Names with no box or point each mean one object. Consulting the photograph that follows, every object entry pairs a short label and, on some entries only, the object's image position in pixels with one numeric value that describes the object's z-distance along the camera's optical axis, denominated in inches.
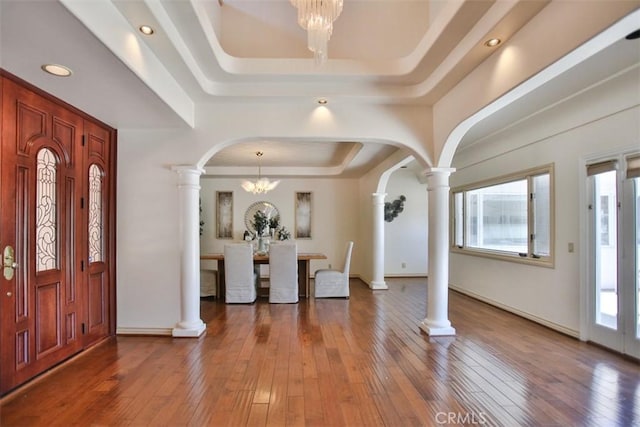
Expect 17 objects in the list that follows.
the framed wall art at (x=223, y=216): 309.0
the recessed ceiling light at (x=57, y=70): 87.1
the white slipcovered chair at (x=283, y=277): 209.0
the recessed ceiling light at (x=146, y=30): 87.6
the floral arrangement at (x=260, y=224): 250.8
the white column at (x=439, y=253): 147.1
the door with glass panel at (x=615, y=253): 120.8
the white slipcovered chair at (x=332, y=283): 226.1
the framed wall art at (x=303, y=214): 311.0
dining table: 222.8
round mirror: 308.2
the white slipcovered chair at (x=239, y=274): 207.0
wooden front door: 93.6
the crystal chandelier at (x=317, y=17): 88.3
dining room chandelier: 245.8
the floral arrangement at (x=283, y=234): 283.3
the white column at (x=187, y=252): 144.6
